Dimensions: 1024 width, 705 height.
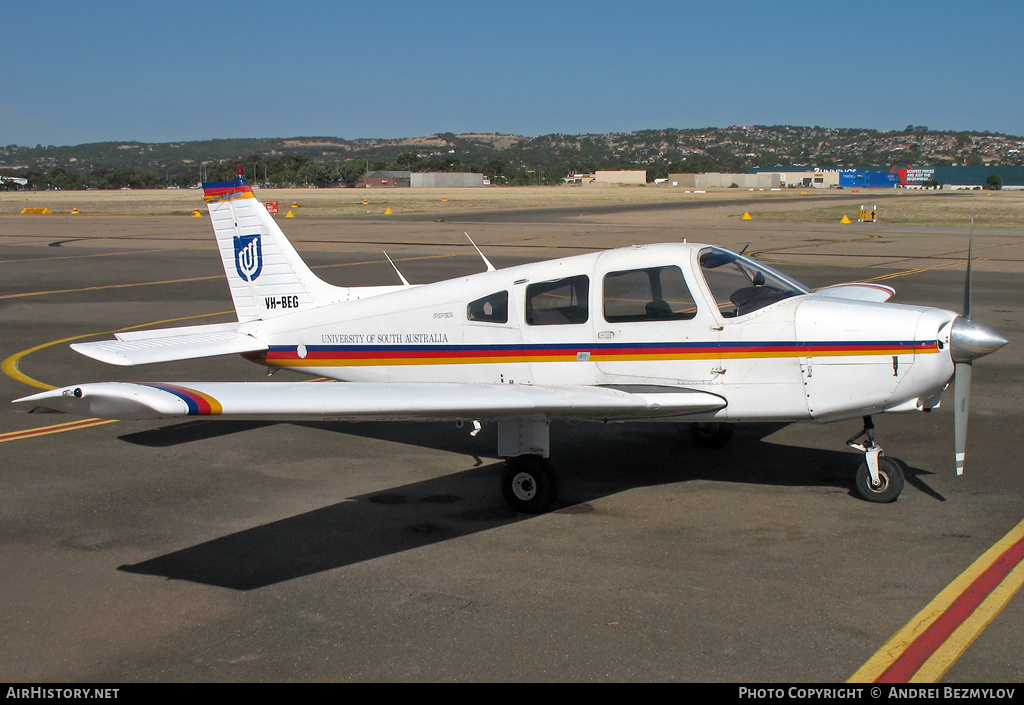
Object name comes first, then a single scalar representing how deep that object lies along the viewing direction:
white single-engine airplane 6.89
